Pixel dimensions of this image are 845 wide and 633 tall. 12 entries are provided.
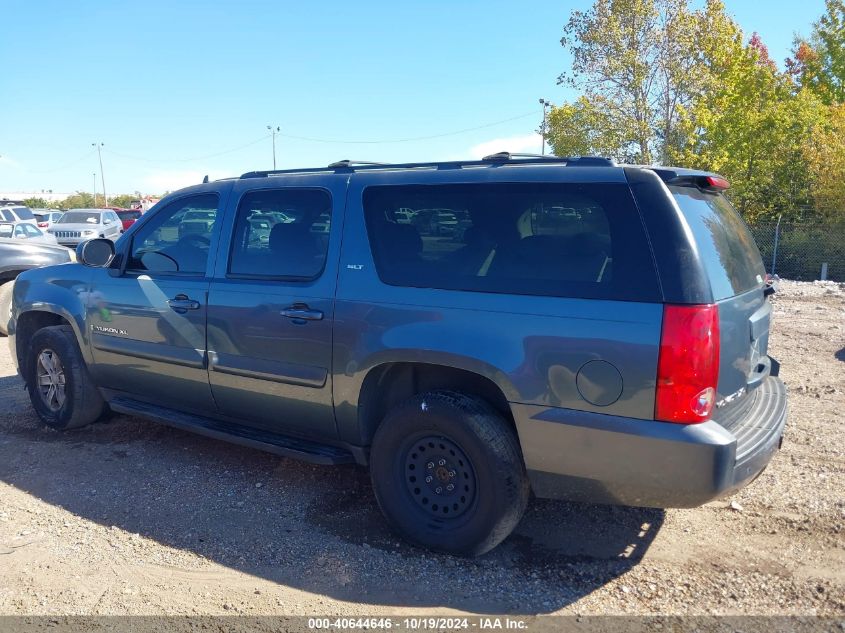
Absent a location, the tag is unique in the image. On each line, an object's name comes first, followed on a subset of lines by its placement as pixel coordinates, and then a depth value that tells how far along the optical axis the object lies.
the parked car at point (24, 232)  15.10
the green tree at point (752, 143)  23.69
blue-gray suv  3.10
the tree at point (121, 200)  90.64
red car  30.70
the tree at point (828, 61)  31.75
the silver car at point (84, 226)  24.14
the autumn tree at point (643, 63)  22.95
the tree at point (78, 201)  86.96
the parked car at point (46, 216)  35.88
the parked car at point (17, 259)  9.91
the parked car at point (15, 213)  24.27
